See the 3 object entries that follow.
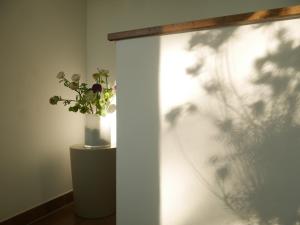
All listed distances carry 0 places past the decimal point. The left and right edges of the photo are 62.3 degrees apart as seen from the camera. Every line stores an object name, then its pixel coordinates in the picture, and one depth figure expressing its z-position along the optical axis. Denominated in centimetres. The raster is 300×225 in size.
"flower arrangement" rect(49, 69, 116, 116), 182
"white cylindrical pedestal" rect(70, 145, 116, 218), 183
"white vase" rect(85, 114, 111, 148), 187
